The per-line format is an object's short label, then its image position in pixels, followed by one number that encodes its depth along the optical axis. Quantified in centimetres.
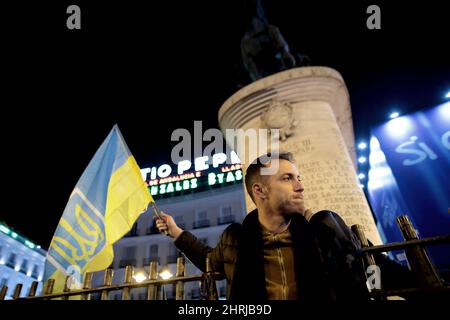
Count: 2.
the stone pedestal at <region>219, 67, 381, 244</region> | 478
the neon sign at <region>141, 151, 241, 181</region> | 3547
